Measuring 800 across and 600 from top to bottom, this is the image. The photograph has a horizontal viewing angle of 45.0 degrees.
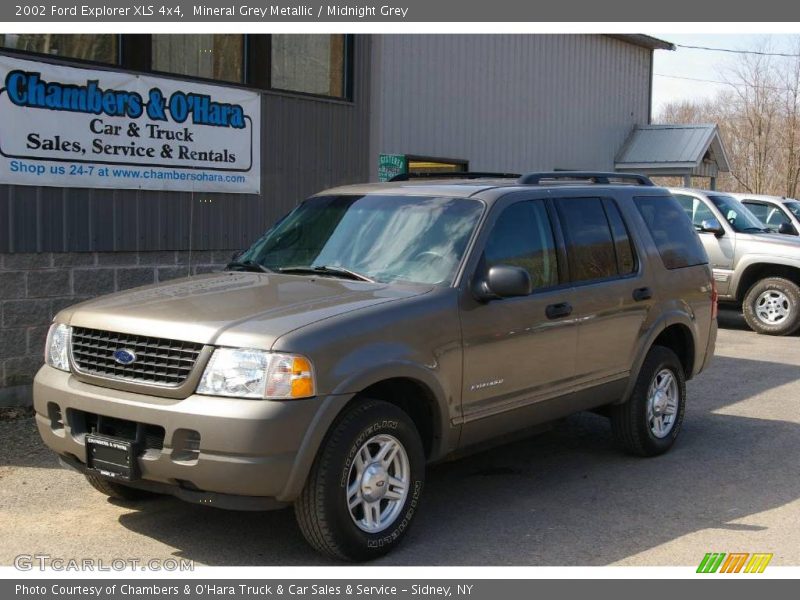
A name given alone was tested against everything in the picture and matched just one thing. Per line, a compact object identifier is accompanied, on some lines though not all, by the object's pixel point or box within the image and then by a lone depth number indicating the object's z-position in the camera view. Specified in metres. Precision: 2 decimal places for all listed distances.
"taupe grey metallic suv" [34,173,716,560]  4.44
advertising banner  7.96
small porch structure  20.94
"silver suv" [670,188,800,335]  13.97
